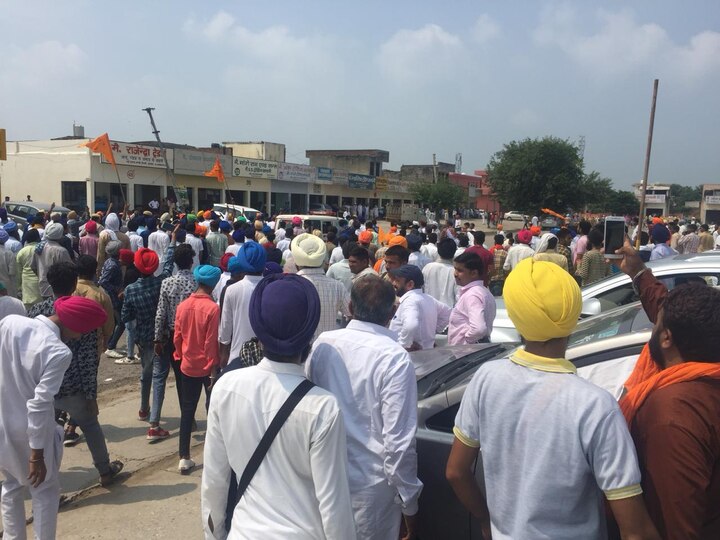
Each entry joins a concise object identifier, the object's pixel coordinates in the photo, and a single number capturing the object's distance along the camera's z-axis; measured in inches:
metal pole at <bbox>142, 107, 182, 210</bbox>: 925.2
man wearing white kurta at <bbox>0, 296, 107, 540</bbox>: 128.7
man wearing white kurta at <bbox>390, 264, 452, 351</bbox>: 175.9
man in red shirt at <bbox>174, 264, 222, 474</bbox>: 189.8
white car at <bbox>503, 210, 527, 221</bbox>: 2161.7
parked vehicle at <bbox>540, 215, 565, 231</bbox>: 1249.4
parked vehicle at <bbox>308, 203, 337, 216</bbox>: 1560.0
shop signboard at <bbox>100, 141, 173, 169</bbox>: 1085.9
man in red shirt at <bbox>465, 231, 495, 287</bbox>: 343.0
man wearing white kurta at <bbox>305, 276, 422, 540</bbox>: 102.5
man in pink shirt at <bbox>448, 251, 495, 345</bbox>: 193.3
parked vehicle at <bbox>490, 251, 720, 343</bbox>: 206.4
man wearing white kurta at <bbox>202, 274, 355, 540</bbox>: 78.2
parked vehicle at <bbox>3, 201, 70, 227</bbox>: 820.6
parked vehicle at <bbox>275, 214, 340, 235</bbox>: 657.6
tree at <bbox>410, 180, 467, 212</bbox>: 1952.5
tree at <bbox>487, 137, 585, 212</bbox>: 1587.1
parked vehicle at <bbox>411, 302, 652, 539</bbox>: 114.4
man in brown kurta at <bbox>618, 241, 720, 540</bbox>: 68.2
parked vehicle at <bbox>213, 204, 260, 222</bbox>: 857.2
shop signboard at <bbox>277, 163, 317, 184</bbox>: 1503.4
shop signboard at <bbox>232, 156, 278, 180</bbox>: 1364.7
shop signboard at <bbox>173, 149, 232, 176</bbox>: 1213.5
